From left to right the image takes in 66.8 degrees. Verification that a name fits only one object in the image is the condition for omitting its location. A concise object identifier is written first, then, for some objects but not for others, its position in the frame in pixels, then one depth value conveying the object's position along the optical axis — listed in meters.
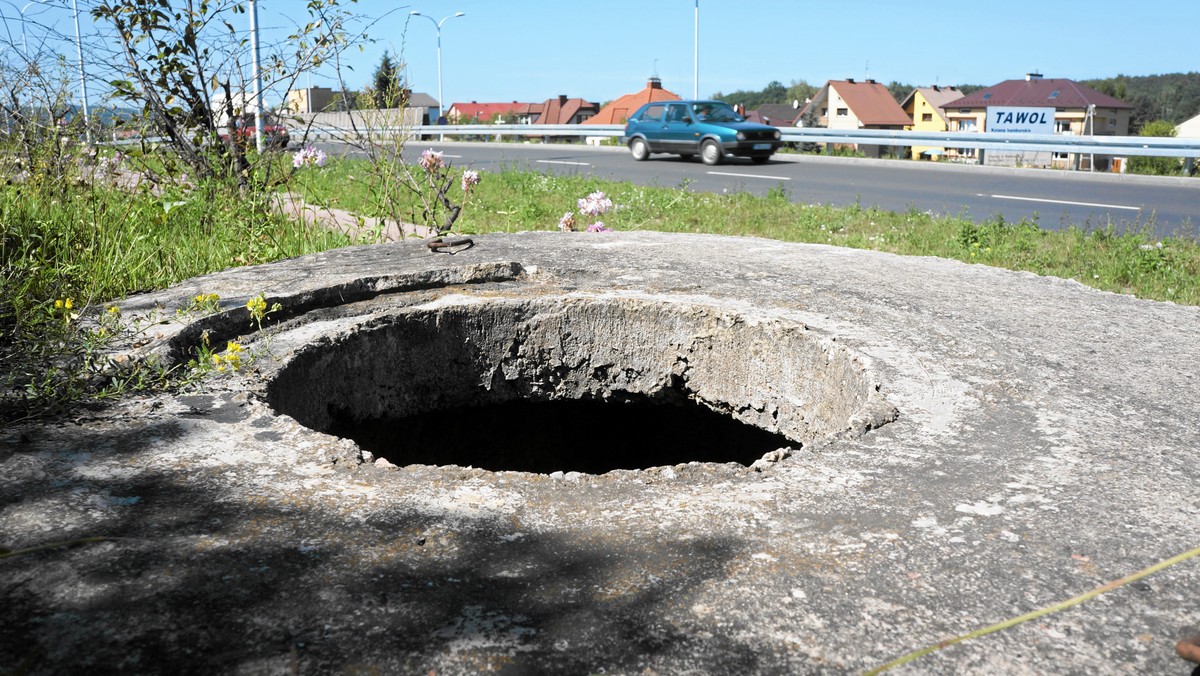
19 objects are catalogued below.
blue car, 16.92
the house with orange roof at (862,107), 69.31
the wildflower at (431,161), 5.91
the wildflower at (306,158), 6.12
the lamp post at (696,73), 26.80
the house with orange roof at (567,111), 78.62
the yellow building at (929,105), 76.31
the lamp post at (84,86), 5.59
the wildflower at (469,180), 6.20
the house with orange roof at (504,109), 79.45
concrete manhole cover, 1.43
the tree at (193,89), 5.73
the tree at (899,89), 115.88
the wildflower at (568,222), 5.73
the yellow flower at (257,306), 2.91
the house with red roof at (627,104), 55.30
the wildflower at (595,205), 5.94
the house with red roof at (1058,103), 61.06
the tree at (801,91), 124.39
